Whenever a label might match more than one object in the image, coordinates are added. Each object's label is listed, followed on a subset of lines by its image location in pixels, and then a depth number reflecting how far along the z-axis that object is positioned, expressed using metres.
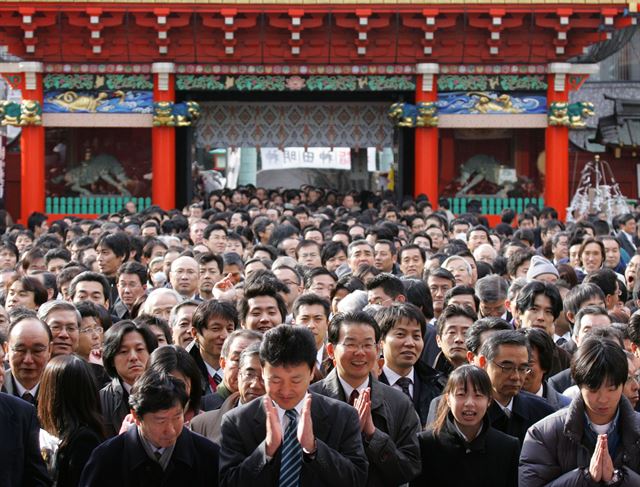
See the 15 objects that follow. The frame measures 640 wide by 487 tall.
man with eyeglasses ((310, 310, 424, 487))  11.45
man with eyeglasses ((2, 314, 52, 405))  13.75
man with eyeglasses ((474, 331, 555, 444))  13.11
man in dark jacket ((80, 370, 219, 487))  10.89
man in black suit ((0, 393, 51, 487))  11.05
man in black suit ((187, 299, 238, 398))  15.48
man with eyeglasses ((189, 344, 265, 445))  12.20
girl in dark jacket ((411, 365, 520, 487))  12.03
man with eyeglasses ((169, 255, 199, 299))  20.71
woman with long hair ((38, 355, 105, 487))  11.74
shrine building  42.69
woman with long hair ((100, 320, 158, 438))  13.52
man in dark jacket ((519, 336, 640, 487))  11.20
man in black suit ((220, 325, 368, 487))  10.37
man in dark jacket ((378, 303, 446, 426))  14.26
